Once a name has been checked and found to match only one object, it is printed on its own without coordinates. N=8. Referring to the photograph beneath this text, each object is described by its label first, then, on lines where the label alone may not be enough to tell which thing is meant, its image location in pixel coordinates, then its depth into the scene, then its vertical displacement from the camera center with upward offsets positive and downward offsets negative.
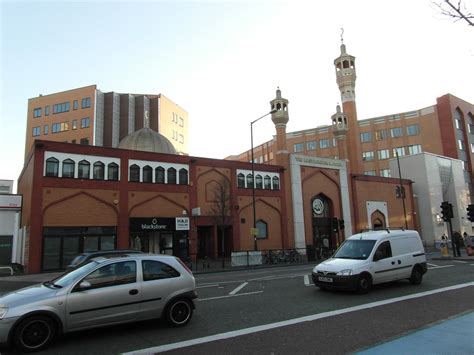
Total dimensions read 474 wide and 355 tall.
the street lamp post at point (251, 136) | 27.85 +8.53
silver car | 6.21 -0.86
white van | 10.99 -0.67
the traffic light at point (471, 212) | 23.81 +1.47
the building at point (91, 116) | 68.56 +24.92
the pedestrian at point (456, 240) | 25.21 -0.22
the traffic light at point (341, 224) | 31.72 +1.41
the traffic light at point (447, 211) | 25.22 +1.71
